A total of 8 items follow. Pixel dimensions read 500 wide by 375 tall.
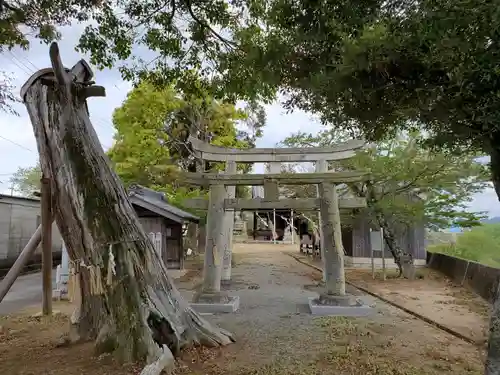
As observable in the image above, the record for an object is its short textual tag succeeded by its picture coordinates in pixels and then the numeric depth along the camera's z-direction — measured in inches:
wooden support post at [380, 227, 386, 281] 488.9
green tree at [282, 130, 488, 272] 462.6
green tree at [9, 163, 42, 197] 1688.0
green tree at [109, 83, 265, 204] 615.8
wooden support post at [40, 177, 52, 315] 210.7
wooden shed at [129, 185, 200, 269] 503.5
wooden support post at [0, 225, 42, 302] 220.8
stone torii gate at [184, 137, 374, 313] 320.8
